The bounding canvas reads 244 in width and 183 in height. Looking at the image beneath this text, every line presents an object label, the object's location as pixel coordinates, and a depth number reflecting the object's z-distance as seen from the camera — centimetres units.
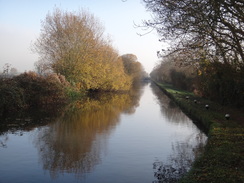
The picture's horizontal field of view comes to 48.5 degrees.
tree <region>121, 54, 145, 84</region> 6538
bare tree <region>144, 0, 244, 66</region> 945
